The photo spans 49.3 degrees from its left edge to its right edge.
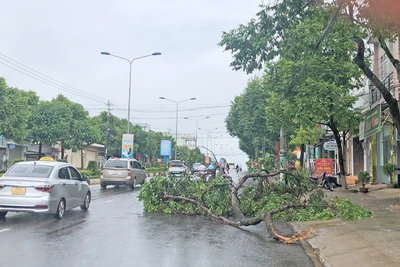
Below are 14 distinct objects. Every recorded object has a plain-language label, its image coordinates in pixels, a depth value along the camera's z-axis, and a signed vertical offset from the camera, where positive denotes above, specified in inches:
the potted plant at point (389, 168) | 899.4 +8.0
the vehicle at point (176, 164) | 1768.1 +17.8
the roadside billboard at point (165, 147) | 2721.5 +128.8
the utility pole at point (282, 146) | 988.1 +56.3
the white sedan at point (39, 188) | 436.8 -23.4
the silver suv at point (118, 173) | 978.1 -12.8
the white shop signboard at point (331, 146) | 1152.2 +65.8
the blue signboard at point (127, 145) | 1592.0 +81.1
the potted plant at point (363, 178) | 874.1 -14.0
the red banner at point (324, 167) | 1080.8 +9.4
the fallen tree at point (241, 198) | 501.7 -35.6
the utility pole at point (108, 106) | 2470.5 +337.3
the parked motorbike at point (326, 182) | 981.4 -25.5
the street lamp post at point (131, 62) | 1418.7 +367.2
